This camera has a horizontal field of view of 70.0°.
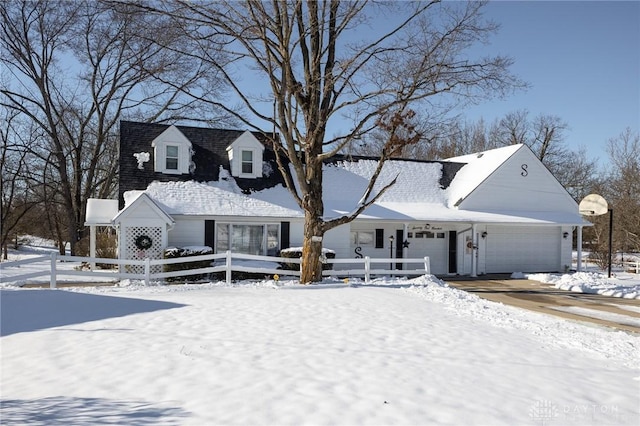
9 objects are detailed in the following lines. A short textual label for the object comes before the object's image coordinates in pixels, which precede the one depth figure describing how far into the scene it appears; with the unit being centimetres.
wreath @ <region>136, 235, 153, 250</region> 1631
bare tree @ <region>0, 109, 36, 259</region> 2880
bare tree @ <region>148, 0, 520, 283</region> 1320
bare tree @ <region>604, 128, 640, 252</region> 3259
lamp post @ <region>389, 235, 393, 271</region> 2041
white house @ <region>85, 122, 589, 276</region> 1745
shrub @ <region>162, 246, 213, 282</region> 1591
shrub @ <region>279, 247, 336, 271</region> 1714
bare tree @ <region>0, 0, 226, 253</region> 2794
